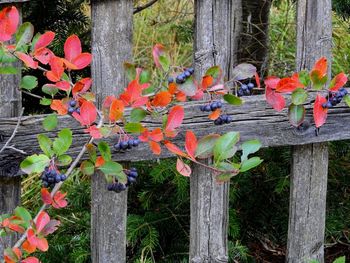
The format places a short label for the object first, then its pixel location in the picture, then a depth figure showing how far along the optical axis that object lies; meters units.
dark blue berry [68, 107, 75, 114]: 1.79
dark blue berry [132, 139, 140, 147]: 1.72
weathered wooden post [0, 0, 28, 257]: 2.00
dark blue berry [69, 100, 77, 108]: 1.81
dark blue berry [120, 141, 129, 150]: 1.71
